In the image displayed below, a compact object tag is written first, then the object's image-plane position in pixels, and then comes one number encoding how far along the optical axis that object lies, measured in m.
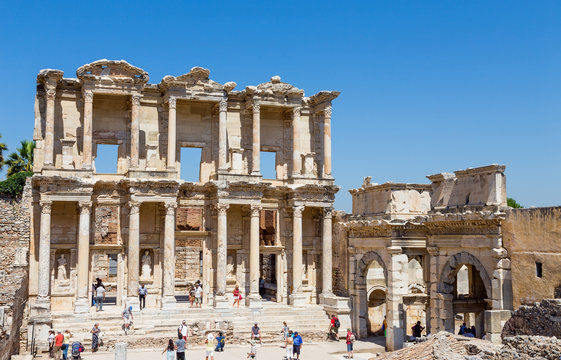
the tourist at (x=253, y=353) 20.74
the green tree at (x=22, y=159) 40.28
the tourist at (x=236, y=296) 27.75
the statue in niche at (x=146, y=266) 28.03
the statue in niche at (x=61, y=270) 26.59
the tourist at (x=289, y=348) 21.05
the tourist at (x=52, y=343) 21.53
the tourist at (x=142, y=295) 26.60
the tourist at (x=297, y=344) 21.34
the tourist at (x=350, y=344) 22.17
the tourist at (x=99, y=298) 25.83
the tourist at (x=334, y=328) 25.83
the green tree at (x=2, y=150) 39.88
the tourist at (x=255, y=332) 24.22
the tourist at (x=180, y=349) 19.02
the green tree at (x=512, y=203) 54.97
